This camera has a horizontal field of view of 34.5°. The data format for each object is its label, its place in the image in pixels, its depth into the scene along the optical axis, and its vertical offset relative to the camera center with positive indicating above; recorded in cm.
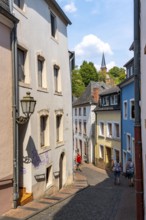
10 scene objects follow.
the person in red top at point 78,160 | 1908 -357
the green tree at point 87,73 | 5298 +972
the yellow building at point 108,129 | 2103 -125
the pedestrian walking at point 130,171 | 1313 -313
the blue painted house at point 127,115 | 1741 +4
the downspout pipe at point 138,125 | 501 -21
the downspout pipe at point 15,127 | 754 -33
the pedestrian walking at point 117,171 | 1336 -320
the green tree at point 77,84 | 4775 +684
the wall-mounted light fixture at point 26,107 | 754 +31
